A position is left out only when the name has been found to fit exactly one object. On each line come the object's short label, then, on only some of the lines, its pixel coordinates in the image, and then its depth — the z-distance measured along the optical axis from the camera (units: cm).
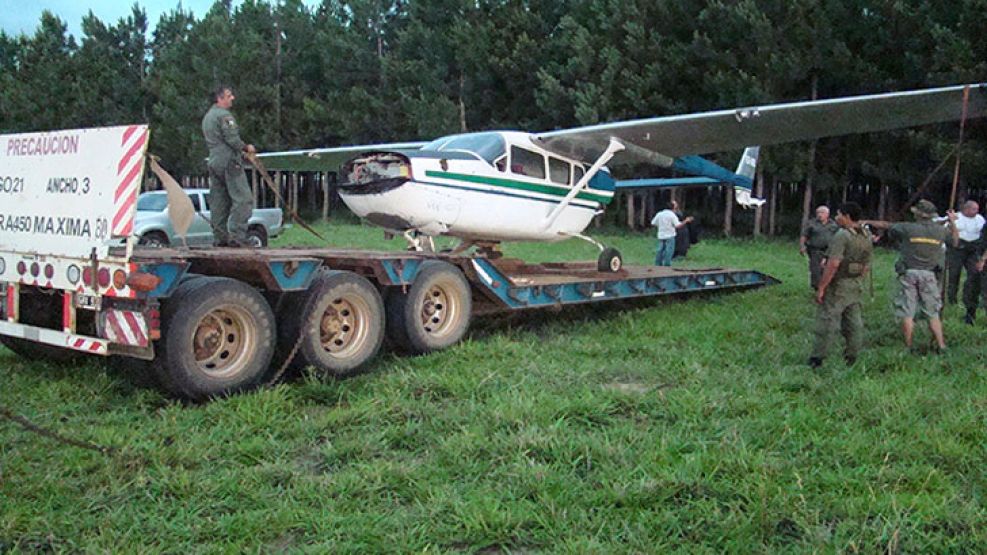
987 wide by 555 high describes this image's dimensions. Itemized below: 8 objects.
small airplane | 938
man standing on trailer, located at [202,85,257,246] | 793
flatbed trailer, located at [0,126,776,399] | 555
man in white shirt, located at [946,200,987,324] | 1058
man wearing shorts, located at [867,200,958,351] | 813
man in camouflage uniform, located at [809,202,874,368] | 741
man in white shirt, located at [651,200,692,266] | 1585
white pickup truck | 1817
